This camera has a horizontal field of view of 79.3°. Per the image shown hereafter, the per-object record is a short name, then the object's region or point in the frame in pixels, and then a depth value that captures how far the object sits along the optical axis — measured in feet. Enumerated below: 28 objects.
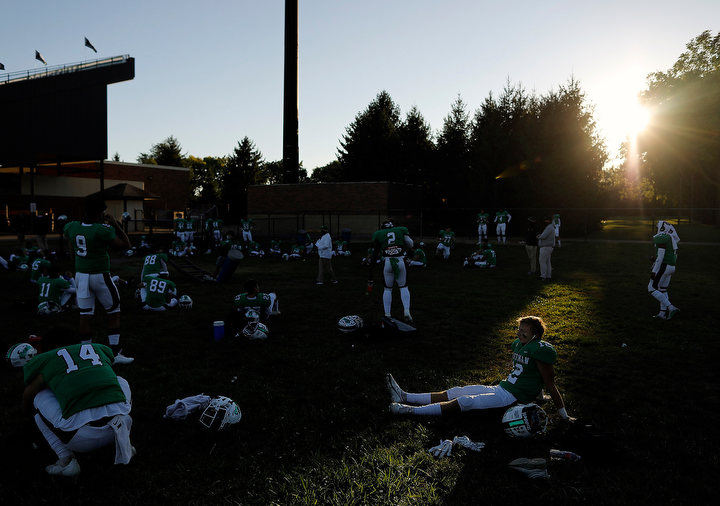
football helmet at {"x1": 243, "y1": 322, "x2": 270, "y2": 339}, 27.86
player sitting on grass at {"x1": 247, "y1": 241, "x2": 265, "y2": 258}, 84.99
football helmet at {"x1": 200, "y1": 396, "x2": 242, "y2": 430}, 16.24
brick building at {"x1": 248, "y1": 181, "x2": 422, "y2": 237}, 127.44
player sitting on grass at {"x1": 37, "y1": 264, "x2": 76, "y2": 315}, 34.63
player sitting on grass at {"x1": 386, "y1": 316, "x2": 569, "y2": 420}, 16.22
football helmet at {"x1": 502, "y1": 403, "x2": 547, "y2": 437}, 15.38
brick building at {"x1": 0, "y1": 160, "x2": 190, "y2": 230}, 137.59
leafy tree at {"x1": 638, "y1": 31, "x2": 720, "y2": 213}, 118.52
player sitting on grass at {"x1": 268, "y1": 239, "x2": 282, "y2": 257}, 85.40
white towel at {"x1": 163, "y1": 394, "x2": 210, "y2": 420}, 17.03
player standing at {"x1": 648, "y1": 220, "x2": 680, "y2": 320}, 33.32
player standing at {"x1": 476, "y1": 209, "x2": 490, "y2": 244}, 94.79
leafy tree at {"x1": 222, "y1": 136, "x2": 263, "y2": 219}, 206.08
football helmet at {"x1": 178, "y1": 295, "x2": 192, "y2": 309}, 37.52
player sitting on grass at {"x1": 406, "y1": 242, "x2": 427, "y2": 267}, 66.85
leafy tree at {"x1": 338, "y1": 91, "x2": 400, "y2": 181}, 174.60
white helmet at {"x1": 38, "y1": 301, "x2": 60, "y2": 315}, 34.42
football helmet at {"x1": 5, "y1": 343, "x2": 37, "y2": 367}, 22.17
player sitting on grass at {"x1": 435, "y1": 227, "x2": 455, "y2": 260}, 75.36
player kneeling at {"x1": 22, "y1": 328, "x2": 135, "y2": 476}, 12.98
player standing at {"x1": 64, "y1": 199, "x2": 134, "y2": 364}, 23.15
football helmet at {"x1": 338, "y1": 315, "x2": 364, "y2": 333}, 29.22
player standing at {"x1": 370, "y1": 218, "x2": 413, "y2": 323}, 32.07
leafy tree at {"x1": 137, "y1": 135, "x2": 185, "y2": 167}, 272.72
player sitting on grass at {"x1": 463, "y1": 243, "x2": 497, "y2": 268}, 65.77
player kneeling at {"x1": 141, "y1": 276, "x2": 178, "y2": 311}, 36.22
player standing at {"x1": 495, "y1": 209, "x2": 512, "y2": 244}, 97.40
